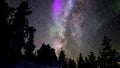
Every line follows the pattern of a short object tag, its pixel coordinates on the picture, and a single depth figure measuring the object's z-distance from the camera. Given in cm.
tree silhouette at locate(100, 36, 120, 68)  1633
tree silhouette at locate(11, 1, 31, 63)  1024
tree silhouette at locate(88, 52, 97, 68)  2323
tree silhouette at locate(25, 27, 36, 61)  1791
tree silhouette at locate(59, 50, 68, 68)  2362
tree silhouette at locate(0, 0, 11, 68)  970
